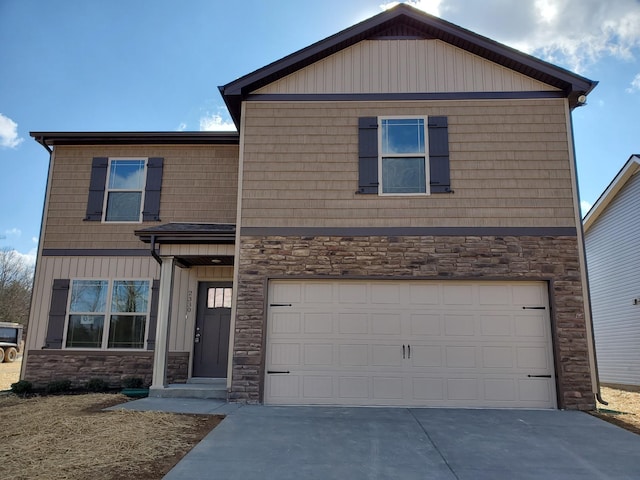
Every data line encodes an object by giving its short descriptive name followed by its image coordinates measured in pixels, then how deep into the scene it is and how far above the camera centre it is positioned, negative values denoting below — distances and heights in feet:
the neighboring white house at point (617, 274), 40.22 +5.83
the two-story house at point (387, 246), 24.70 +4.80
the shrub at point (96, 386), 28.81 -3.43
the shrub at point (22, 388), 28.91 -3.64
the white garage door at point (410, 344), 24.40 -0.50
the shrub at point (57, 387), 28.81 -3.54
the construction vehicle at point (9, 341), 71.25 -2.08
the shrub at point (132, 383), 28.99 -3.24
